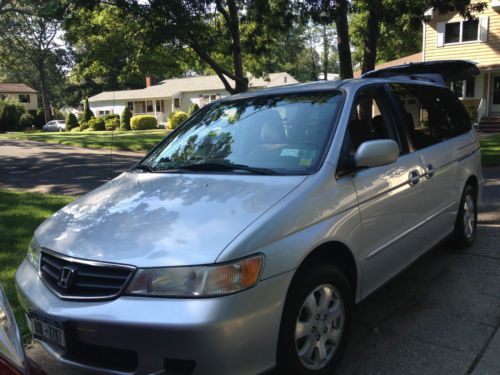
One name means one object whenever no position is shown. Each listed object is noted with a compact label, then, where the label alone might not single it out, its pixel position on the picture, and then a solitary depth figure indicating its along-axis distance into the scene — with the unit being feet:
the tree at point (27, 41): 170.09
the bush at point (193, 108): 139.44
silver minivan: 7.79
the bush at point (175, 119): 128.74
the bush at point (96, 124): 138.92
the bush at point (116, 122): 133.54
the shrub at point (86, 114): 149.91
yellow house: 74.54
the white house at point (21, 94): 223.71
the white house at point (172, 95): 167.63
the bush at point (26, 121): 167.84
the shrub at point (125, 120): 141.40
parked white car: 162.16
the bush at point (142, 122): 138.10
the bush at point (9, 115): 158.92
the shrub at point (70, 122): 151.12
